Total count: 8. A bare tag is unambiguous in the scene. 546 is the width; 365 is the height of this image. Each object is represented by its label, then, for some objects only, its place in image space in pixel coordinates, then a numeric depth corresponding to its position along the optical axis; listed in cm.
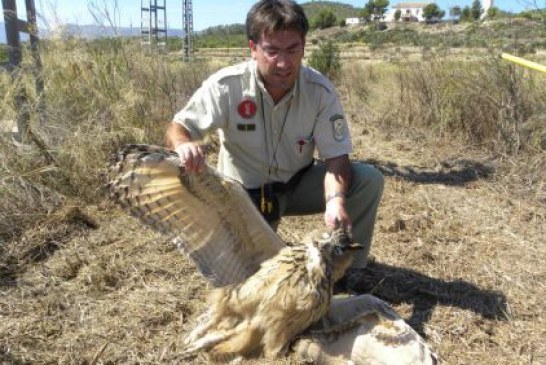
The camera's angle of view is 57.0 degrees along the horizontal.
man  310
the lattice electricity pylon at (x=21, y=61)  480
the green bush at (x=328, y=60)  1278
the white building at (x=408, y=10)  10986
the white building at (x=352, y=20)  9846
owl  253
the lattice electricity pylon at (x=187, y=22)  1290
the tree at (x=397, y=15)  9876
